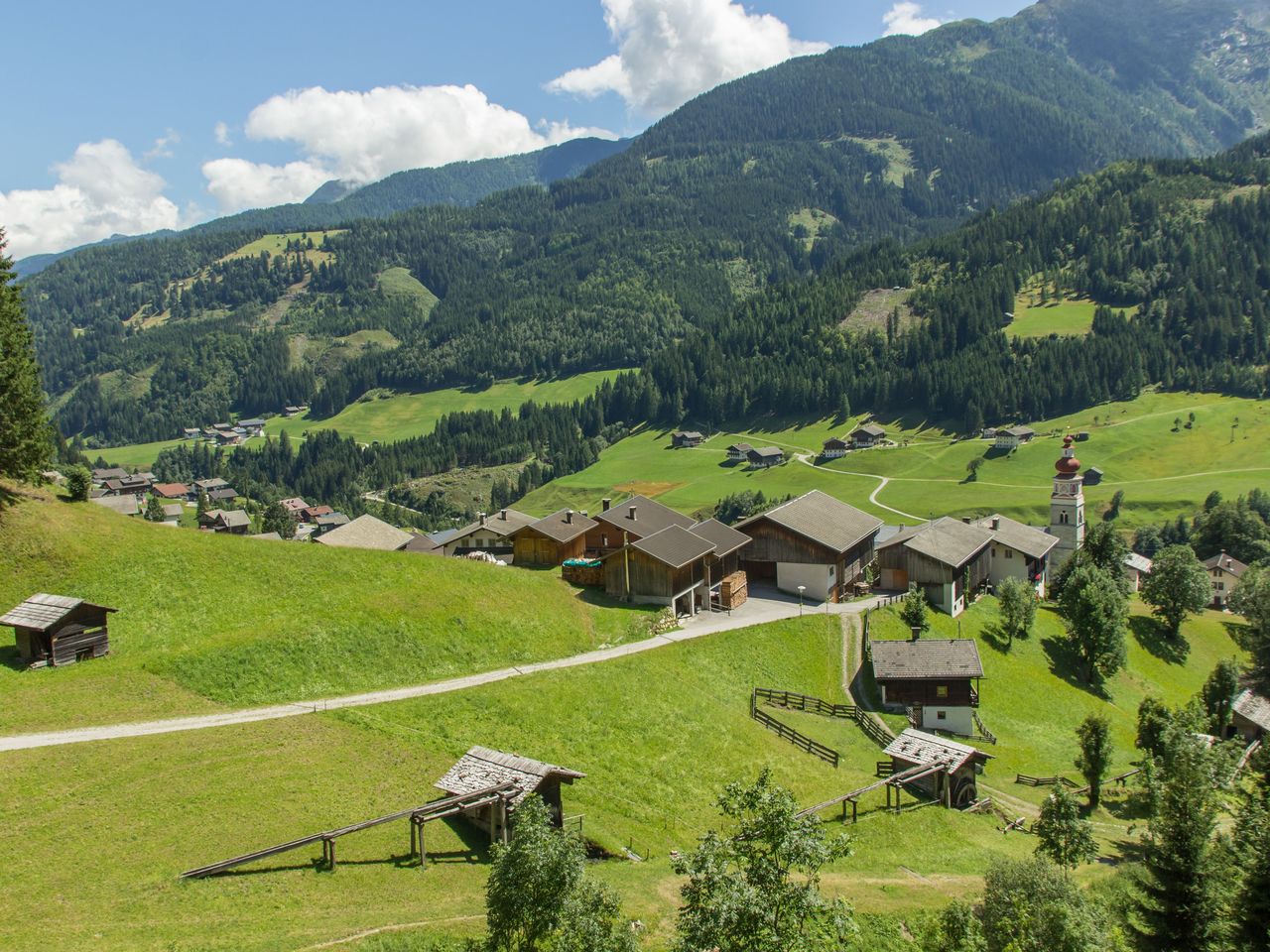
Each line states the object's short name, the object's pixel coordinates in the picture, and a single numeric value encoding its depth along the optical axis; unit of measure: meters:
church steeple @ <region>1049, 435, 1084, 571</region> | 113.62
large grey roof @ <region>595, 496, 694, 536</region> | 78.88
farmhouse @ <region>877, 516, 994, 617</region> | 79.69
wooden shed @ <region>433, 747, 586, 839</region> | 32.78
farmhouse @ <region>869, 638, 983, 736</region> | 60.41
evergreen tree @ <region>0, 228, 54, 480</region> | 52.91
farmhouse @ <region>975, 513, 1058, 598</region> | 92.56
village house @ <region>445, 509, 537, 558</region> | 95.69
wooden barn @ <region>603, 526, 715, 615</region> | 69.69
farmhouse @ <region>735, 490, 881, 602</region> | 79.44
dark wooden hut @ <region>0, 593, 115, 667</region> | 45.03
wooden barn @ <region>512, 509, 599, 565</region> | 80.12
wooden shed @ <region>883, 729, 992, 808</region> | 46.97
